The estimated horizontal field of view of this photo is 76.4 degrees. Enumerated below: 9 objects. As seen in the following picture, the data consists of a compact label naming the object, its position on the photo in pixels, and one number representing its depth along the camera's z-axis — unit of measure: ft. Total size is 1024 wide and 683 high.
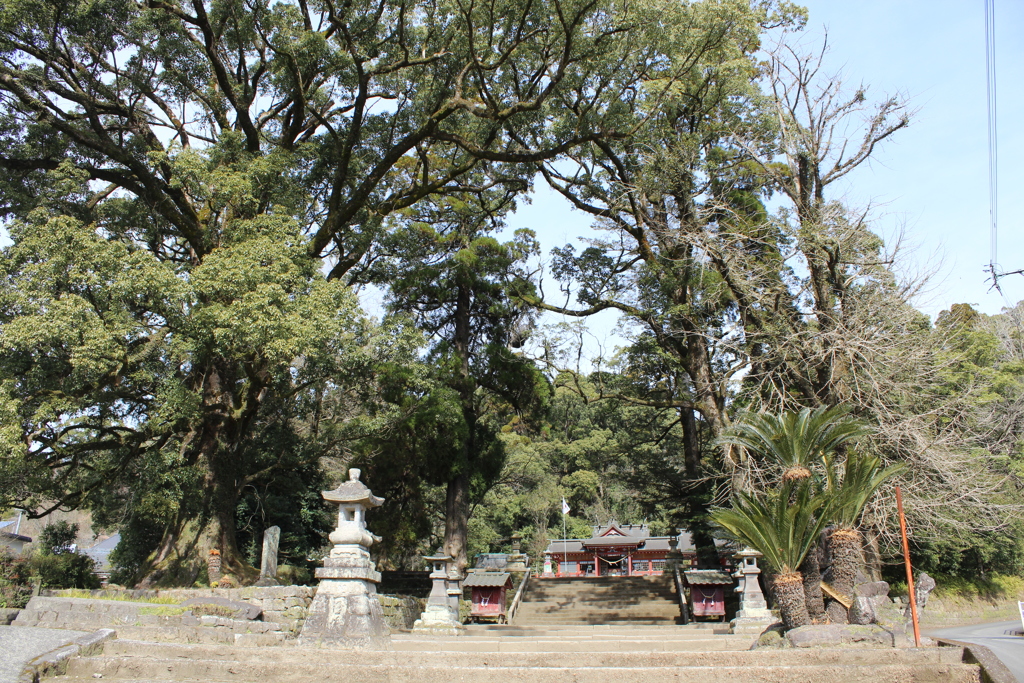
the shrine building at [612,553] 87.61
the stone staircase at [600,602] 47.73
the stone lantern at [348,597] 22.13
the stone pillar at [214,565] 38.45
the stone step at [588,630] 35.19
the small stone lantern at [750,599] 36.17
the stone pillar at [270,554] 41.29
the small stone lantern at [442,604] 38.01
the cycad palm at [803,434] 25.21
